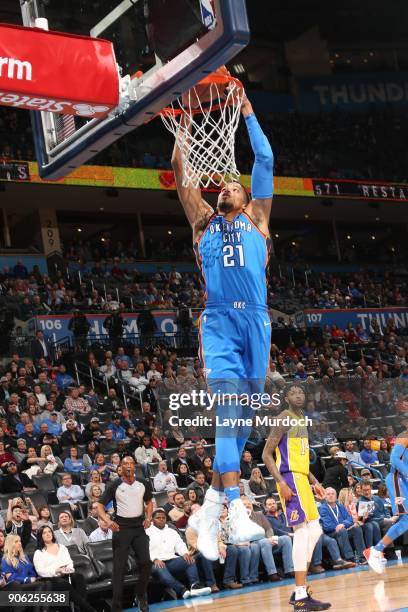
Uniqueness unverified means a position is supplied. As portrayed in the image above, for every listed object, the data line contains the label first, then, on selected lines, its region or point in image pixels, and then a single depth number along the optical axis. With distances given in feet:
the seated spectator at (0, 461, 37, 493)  42.24
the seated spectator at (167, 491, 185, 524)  42.78
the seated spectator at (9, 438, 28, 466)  46.42
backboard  17.84
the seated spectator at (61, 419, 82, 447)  50.03
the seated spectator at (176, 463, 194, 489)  47.73
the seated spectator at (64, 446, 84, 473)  46.60
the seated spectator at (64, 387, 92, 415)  55.78
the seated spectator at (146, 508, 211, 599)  40.06
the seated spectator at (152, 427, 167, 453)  51.78
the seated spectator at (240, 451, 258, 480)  49.32
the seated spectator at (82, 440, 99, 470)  47.68
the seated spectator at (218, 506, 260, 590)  41.65
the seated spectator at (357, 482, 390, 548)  47.42
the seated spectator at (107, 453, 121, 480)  45.84
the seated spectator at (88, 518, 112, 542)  40.60
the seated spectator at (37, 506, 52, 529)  38.66
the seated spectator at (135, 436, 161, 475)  49.44
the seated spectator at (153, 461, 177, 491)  46.47
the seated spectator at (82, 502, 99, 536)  41.11
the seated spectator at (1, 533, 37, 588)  35.32
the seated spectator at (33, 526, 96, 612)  35.47
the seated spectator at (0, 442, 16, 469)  44.50
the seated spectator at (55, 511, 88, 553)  39.19
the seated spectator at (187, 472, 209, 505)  44.86
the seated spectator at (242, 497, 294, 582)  42.81
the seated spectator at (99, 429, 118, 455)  50.42
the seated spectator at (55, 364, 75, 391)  61.05
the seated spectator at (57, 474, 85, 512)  43.27
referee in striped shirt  35.70
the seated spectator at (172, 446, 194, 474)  48.52
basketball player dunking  18.49
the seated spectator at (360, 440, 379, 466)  55.28
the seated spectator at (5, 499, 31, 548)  37.58
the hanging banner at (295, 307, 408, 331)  91.45
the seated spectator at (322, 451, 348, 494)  49.27
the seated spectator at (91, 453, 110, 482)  45.42
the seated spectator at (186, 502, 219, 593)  40.81
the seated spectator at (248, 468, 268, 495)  47.70
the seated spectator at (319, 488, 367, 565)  45.80
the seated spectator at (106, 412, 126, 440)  53.64
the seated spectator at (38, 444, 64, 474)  45.68
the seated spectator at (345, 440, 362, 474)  54.35
